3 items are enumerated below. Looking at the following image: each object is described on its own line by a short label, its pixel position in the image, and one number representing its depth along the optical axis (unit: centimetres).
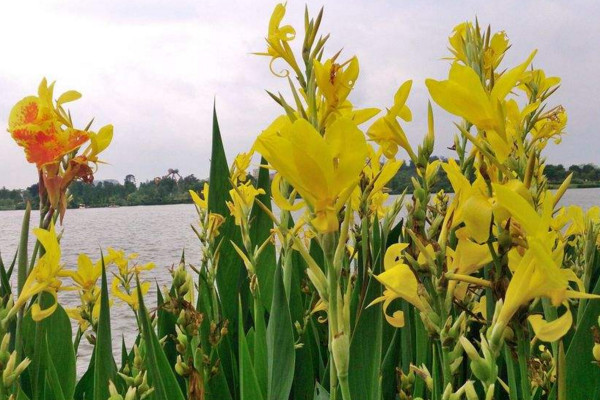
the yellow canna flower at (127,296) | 155
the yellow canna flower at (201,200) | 168
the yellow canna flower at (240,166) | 167
